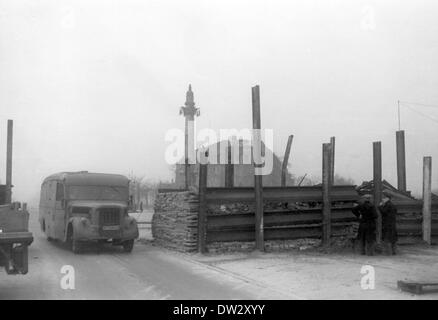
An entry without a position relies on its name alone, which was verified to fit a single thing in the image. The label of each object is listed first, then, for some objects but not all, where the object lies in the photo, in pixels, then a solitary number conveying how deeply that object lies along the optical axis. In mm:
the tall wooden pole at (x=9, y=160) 13284
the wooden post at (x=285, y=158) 18547
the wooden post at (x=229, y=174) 17094
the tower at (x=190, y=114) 37584
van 15609
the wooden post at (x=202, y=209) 15031
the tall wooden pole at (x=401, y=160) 18656
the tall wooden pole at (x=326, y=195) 16078
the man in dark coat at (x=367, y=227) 14500
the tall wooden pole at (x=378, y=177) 15961
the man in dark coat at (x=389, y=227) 14602
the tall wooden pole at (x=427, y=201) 16953
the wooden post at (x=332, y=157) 18670
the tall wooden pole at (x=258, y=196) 15239
